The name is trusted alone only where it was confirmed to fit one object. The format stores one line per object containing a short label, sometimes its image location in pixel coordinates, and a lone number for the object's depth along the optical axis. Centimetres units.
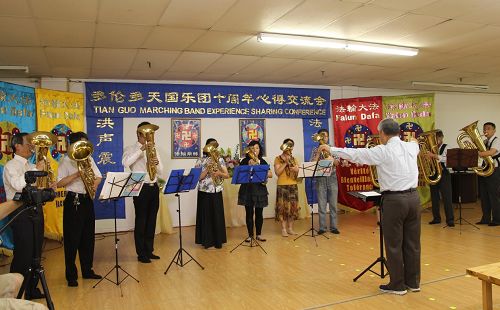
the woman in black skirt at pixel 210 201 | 591
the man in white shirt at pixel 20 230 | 384
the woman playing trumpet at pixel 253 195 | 619
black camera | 282
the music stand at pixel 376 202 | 413
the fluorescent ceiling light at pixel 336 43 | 528
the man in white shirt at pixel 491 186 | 705
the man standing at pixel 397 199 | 376
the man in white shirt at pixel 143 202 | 520
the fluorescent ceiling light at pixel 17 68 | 623
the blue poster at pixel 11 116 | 585
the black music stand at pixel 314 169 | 612
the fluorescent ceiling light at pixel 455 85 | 927
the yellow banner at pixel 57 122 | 670
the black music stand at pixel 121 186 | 426
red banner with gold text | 916
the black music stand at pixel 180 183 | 494
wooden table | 311
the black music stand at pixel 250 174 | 548
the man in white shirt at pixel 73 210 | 446
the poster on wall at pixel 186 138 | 801
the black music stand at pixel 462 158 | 679
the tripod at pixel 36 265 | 294
